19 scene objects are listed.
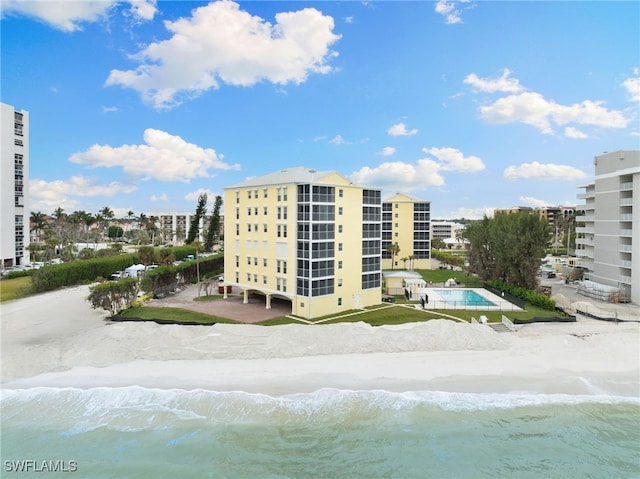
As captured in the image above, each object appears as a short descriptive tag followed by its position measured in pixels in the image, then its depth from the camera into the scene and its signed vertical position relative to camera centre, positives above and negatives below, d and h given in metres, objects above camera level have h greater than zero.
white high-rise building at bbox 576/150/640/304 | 47.88 +1.48
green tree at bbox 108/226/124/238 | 156.25 +1.69
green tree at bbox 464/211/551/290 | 48.84 -1.47
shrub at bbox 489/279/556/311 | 41.88 -7.23
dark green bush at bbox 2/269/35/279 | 57.69 -5.85
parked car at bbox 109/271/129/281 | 57.84 -6.00
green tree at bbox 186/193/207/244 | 90.79 +5.05
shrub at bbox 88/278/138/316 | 36.62 -5.84
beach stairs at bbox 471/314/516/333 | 34.41 -8.31
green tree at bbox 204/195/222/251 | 93.69 +2.67
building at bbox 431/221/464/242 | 165.50 +2.56
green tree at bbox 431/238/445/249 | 106.06 -2.41
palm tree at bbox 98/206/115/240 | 110.62 +6.45
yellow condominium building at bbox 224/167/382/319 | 37.28 -0.44
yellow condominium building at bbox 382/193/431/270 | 79.00 +2.19
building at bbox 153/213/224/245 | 145.25 +4.62
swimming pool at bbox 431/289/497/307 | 43.00 -7.68
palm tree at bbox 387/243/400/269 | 62.16 -2.20
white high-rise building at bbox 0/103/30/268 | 66.19 +8.76
